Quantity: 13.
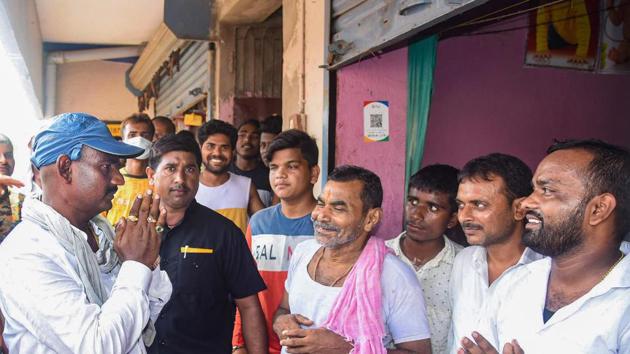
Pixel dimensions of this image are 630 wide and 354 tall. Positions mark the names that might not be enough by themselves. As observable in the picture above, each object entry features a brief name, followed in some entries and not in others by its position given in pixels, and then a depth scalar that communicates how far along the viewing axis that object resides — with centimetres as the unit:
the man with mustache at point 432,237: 281
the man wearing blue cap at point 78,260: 180
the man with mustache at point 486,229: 258
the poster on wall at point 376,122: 437
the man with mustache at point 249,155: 528
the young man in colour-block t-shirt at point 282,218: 324
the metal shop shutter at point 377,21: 264
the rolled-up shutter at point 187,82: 787
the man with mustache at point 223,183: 418
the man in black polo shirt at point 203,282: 268
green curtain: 442
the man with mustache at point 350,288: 234
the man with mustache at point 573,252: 194
